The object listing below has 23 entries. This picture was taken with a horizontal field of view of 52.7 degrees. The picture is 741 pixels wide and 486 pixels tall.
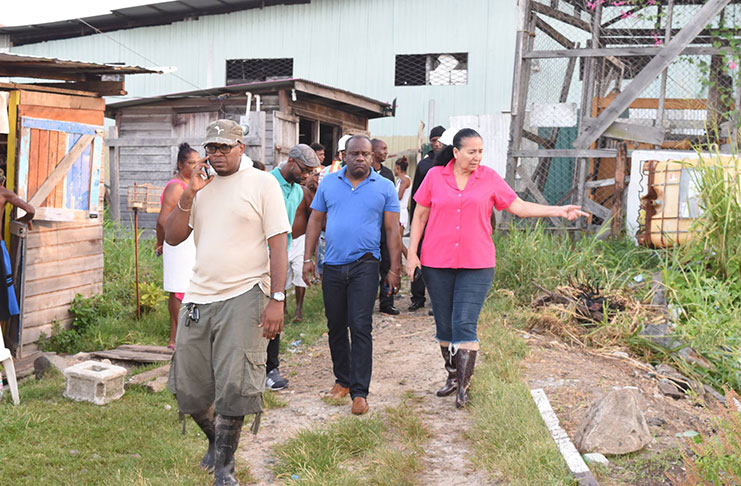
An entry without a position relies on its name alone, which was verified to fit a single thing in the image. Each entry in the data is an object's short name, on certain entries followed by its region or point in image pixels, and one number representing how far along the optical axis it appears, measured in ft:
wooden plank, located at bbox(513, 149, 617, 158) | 32.74
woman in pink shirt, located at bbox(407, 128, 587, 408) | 16.89
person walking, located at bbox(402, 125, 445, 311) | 25.89
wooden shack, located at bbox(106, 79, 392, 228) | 43.80
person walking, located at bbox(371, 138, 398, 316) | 26.43
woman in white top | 33.24
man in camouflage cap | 12.44
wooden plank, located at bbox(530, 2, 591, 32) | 34.42
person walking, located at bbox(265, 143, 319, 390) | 19.44
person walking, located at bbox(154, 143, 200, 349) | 21.42
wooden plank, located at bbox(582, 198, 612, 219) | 33.32
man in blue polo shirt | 17.11
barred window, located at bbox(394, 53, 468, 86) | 59.77
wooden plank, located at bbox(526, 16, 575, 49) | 35.50
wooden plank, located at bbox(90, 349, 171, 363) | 22.52
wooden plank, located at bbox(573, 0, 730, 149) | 31.22
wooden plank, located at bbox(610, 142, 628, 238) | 30.81
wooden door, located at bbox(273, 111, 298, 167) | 43.91
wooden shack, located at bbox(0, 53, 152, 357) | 24.25
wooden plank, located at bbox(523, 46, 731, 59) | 31.94
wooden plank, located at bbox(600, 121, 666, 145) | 33.09
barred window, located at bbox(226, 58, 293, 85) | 62.69
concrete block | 18.39
